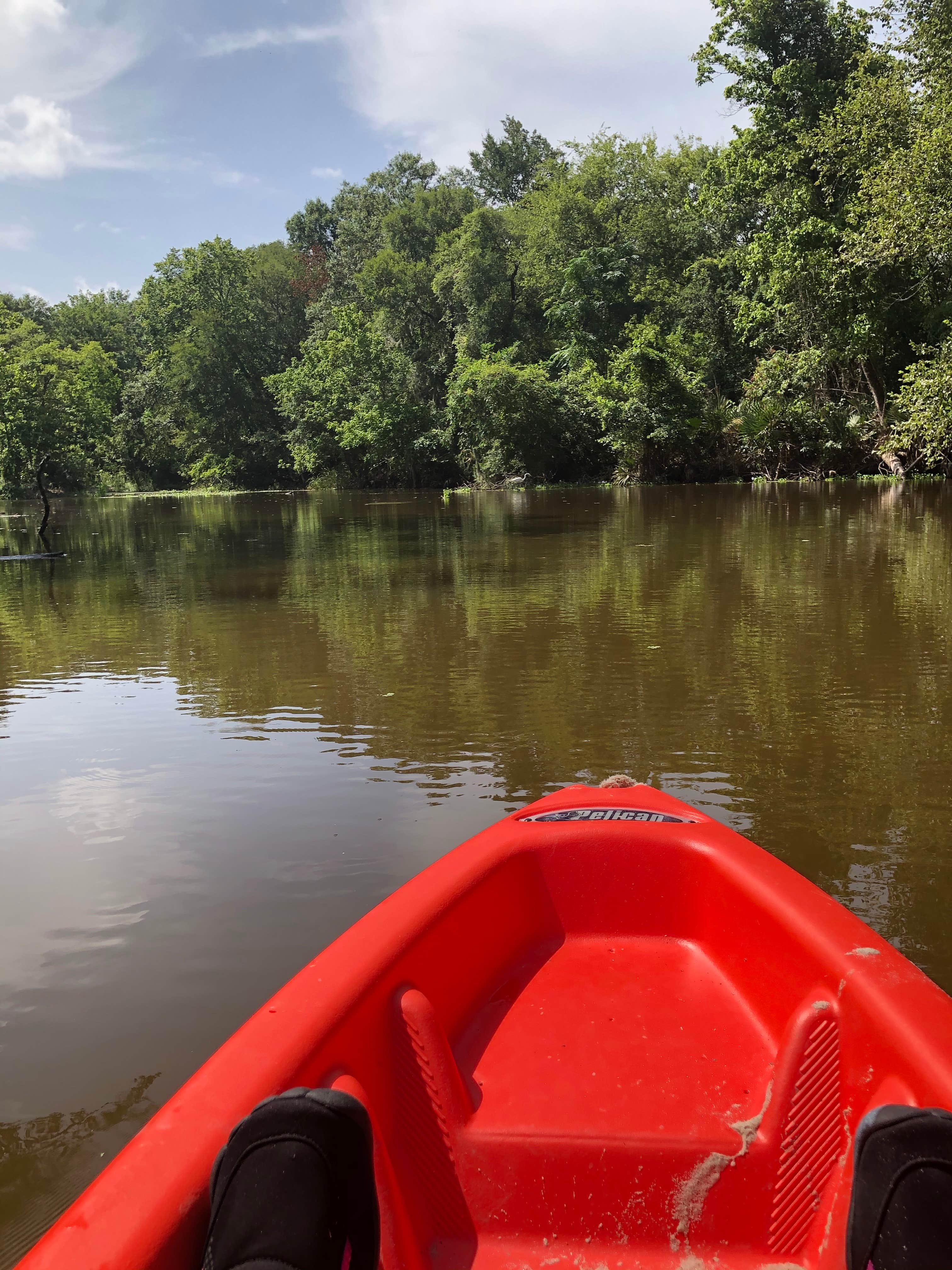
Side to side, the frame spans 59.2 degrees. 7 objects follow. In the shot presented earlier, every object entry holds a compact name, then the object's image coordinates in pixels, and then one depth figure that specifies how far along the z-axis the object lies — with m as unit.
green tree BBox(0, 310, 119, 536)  26.64
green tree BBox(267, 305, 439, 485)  36.91
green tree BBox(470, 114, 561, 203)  49.00
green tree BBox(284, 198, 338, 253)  60.91
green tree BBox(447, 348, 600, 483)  32.12
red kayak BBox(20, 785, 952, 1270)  1.51
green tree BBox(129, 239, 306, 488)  42.59
